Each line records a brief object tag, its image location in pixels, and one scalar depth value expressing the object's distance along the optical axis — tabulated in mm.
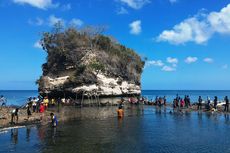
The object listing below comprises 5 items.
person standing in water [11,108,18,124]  22223
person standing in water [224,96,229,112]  31344
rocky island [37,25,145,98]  41170
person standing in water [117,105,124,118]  27350
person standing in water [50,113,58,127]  21326
